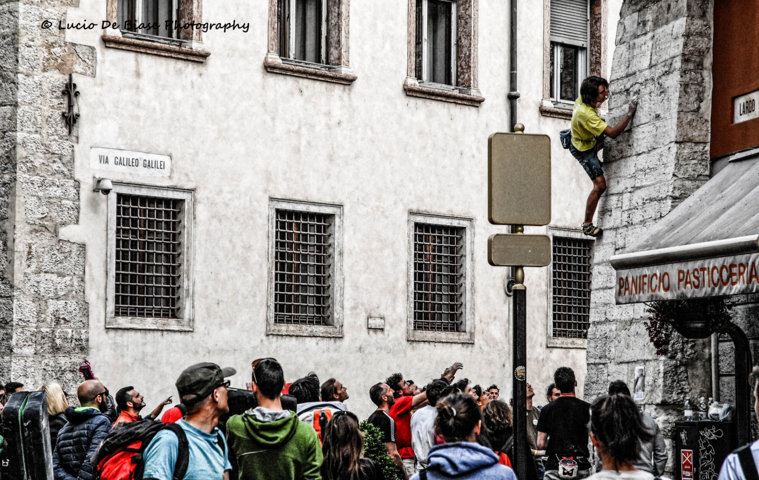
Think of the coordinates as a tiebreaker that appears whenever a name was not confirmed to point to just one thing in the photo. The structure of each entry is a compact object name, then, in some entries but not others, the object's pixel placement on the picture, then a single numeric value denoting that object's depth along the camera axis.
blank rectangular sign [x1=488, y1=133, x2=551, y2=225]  15.42
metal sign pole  15.14
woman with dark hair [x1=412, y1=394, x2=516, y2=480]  9.95
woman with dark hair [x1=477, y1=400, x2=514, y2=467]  17.66
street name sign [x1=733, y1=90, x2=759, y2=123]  19.67
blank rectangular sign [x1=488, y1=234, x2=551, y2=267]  15.62
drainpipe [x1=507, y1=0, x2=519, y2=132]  38.57
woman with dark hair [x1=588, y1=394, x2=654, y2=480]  8.75
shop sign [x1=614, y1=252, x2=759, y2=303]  16.36
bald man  16.37
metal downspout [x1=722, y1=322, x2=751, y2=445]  18.50
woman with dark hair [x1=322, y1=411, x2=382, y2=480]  13.46
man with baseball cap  10.71
